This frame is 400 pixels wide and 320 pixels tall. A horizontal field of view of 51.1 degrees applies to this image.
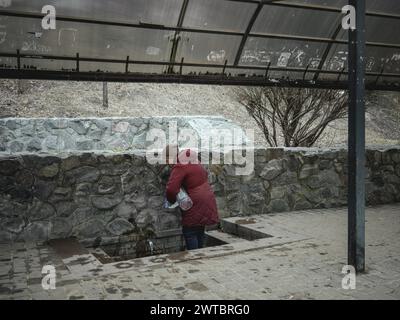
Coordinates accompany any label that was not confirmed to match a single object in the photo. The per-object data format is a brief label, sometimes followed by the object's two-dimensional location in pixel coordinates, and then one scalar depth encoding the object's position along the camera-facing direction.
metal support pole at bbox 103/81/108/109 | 19.09
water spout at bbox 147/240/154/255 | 6.57
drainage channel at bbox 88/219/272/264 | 6.27
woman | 5.89
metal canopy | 5.07
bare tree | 9.96
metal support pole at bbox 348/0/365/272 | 4.30
